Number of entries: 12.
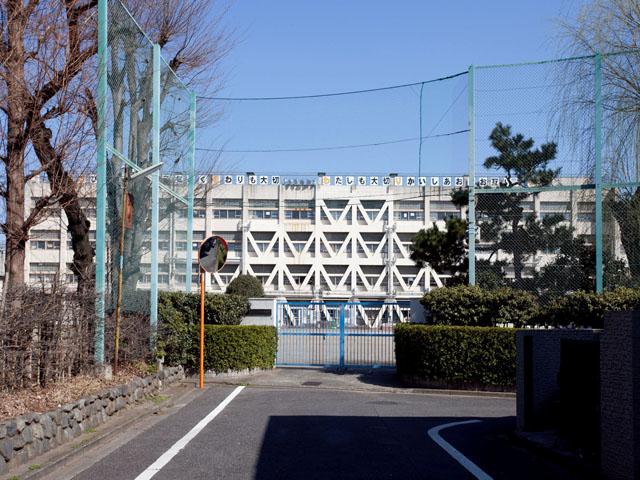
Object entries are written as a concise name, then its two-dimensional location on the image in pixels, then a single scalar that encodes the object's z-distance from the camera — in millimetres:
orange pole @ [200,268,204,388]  17531
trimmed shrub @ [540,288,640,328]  16734
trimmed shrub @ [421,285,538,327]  18312
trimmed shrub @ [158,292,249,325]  18766
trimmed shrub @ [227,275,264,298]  49406
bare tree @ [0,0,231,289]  13836
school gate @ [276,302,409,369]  22875
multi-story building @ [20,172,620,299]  67312
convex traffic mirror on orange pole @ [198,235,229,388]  17688
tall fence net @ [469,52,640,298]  18172
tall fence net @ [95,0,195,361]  14195
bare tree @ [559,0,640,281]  18094
